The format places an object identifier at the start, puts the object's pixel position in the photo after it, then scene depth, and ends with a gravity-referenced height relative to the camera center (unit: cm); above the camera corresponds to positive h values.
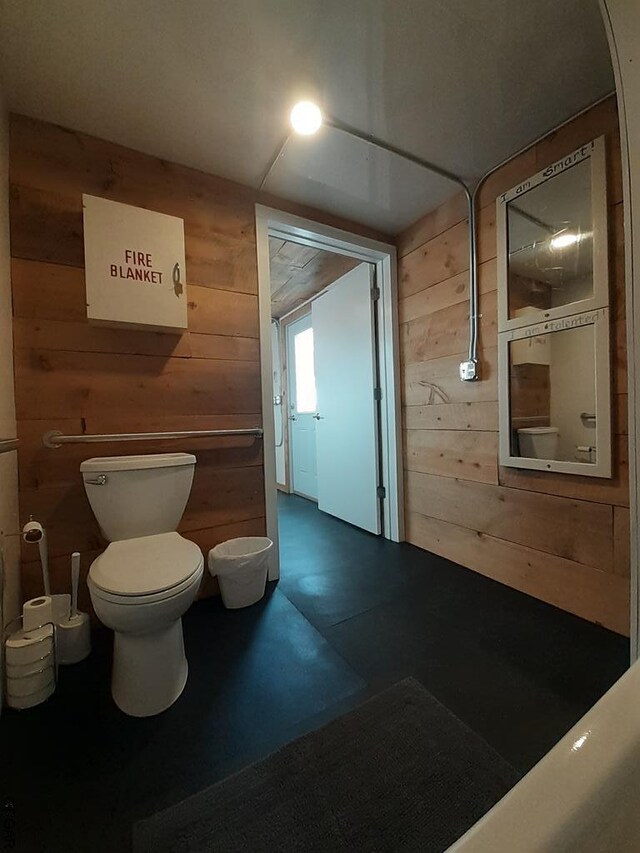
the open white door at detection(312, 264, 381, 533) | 257 +16
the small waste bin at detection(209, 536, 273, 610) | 165 -75
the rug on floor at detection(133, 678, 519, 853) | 75 -94
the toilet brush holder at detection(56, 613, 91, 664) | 132 -84
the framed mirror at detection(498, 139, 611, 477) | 140 +43
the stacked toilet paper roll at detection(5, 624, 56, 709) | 111 -80
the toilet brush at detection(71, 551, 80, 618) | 133 -62
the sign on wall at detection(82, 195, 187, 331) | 142 +70
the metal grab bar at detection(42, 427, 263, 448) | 142 -5
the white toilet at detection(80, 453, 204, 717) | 104 -49
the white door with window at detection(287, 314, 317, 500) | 386 +15
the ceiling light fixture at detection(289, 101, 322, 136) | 139 +128
